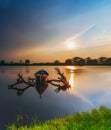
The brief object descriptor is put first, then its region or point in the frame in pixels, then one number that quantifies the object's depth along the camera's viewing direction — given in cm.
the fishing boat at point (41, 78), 1540
